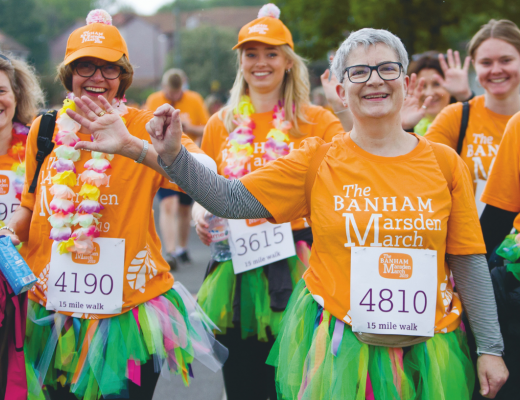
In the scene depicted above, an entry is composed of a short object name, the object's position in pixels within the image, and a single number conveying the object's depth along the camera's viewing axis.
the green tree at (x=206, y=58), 49.00
